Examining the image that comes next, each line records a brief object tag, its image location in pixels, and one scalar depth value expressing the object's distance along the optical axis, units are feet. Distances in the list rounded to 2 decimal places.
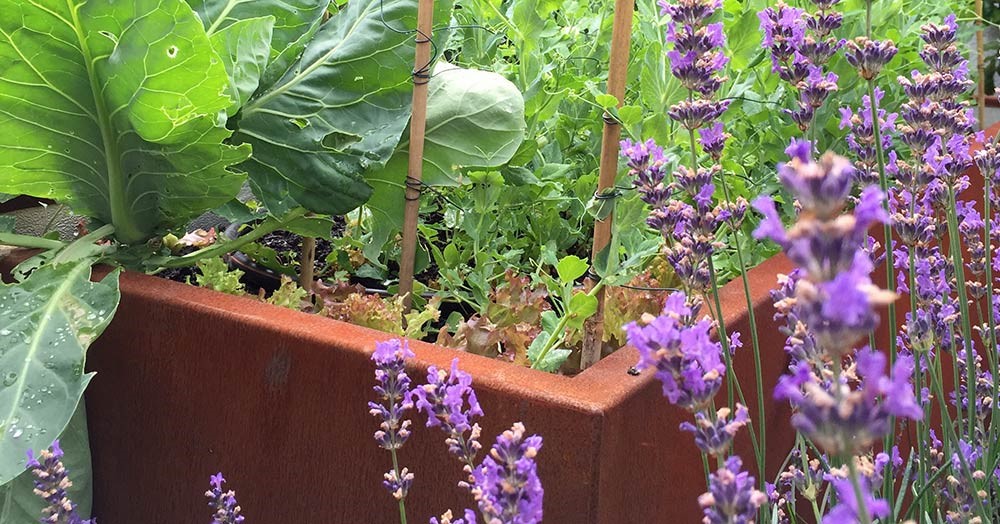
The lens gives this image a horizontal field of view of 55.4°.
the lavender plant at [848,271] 1.18
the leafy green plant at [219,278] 4.66
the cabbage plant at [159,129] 3.89
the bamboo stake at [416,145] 4.51
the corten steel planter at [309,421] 3.29
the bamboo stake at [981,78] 8.67
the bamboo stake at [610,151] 3.76
